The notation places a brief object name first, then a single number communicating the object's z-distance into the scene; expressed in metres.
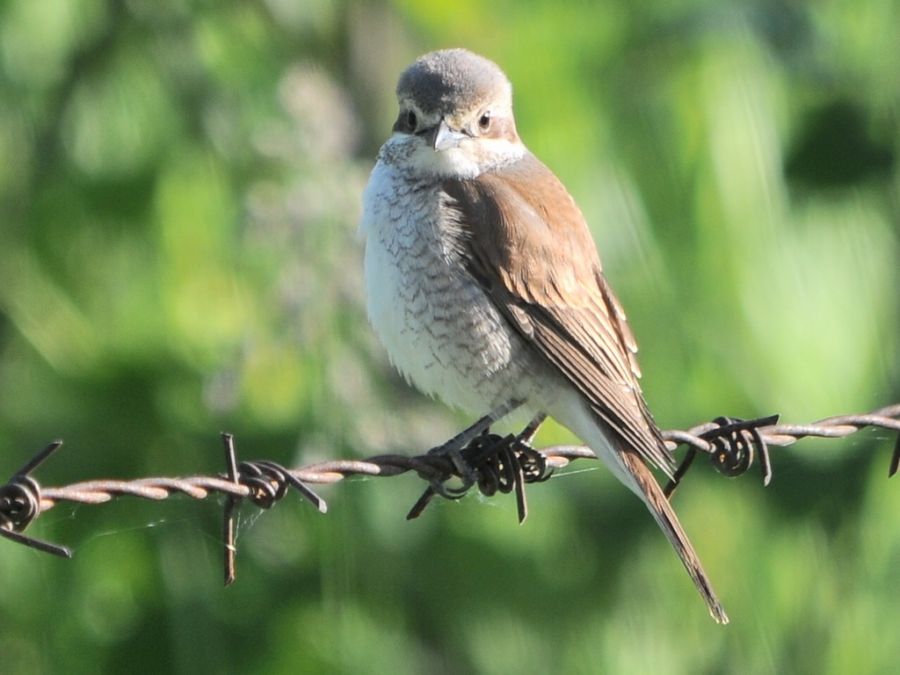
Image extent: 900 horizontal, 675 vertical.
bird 6.98
